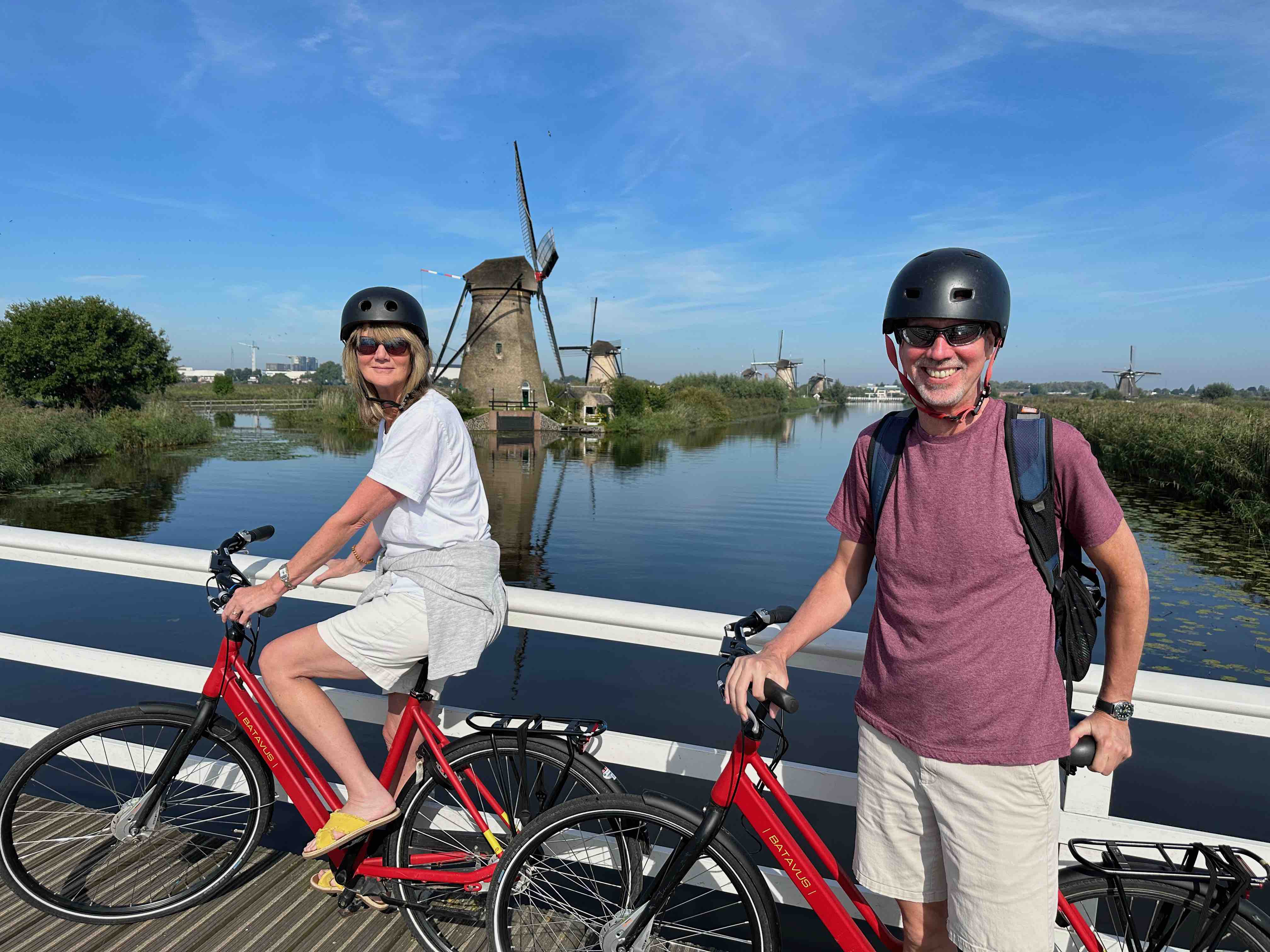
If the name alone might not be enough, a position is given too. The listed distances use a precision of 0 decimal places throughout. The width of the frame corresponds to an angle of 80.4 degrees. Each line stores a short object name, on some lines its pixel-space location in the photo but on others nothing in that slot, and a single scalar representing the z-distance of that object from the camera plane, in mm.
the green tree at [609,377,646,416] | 51125
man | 1386
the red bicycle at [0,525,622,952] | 2035
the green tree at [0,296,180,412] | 29188
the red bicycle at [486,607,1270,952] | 1494
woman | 1914
